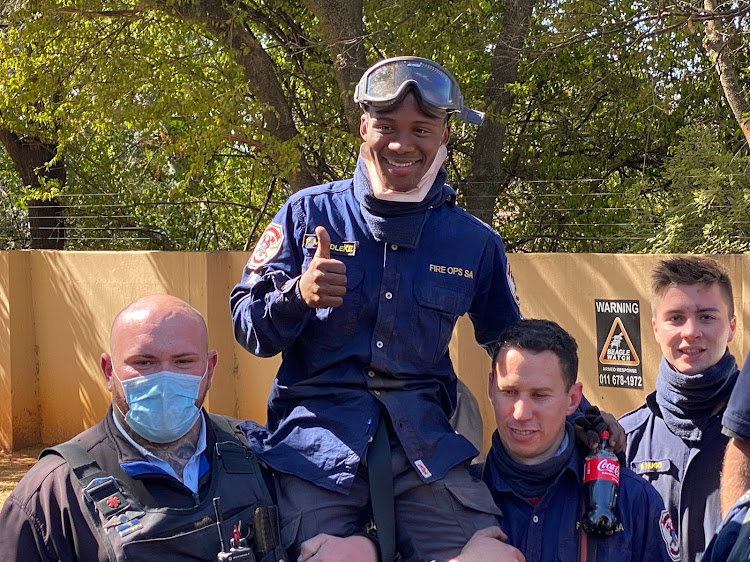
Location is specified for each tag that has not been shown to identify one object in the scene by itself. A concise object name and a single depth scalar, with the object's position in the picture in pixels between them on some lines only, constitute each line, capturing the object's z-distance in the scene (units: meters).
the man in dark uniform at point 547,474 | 2.97
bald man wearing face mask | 2.76
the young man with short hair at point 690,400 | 3.37
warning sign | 7.32
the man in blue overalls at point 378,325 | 3.02
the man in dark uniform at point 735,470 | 2.31
